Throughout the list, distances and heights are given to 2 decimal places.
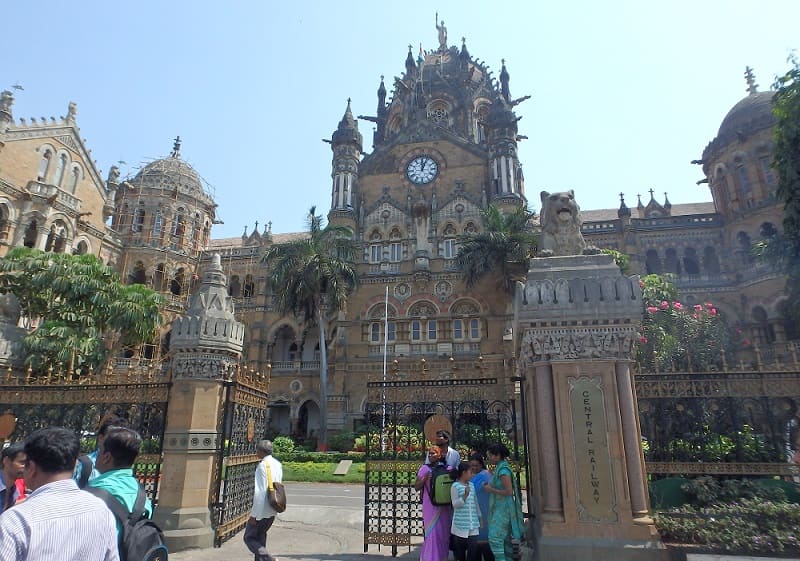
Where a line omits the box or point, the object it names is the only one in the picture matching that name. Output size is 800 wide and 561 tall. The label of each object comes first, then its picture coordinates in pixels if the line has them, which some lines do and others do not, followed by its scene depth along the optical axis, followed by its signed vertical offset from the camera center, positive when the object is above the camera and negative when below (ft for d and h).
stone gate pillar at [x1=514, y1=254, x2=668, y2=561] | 19.71 +0.72
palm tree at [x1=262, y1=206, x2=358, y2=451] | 95.50 +28.40
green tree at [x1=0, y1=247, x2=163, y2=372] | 61.80 +16.37
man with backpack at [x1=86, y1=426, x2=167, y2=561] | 10.23 -1.38
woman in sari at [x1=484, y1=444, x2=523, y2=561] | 19.01 -3.04
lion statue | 24.54 +9.62
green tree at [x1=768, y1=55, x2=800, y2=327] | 46.16 +25.47
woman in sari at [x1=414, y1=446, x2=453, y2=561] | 20.17 -3.68
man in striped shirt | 7.11 -1.26
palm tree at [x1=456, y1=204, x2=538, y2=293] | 94.63 +33.05
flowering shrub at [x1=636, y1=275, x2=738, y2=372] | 60.18 +12.69
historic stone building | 101.50 +42.61
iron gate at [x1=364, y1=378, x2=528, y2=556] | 25.46 +1.07
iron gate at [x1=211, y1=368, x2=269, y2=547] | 28.22 -1.37
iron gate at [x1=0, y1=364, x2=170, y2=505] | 29.40 +1.53
